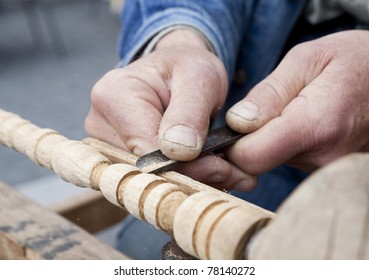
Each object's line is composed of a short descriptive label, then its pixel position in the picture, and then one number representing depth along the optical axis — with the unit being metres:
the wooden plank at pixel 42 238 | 0.62
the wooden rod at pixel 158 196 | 0.32
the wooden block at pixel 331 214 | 0.28
